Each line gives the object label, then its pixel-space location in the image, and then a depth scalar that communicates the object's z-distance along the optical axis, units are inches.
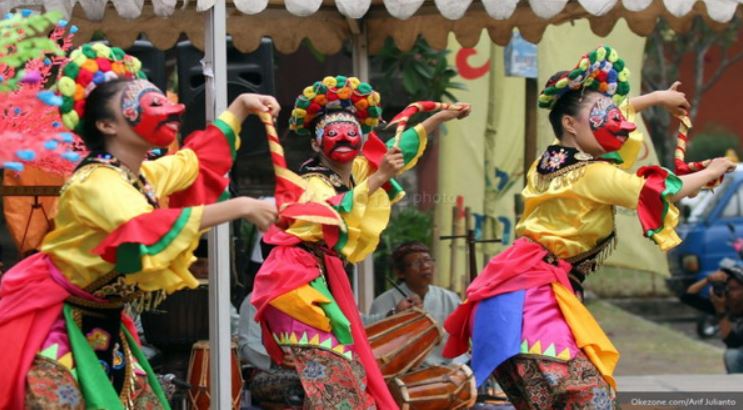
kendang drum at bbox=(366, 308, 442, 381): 642.2
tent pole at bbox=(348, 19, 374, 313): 723.3
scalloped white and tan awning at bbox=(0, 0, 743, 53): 677.3
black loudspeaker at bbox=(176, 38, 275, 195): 691.4
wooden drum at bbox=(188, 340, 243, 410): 625.6
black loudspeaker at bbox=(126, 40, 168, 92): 729.6
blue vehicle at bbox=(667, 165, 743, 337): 1274.6
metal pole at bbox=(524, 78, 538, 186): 826.6
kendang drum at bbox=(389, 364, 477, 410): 644.7
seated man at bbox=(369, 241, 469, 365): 697.0
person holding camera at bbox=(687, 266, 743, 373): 871.7
